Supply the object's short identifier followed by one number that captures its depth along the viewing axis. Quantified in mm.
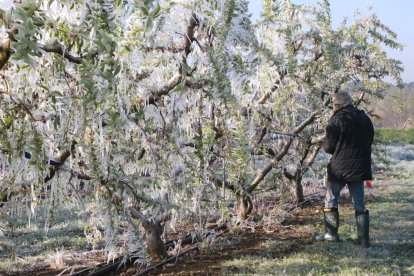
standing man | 6391
